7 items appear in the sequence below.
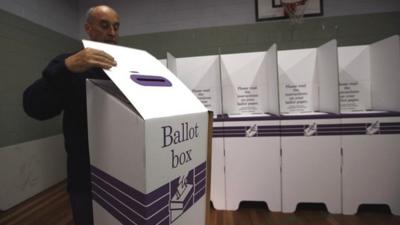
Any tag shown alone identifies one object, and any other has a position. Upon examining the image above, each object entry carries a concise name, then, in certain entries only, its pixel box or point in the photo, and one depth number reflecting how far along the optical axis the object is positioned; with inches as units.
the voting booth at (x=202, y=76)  96.3
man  27.2
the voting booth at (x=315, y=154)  75.6
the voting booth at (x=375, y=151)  73.5
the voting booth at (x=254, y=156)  78.4
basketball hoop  113.7
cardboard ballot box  18.5
